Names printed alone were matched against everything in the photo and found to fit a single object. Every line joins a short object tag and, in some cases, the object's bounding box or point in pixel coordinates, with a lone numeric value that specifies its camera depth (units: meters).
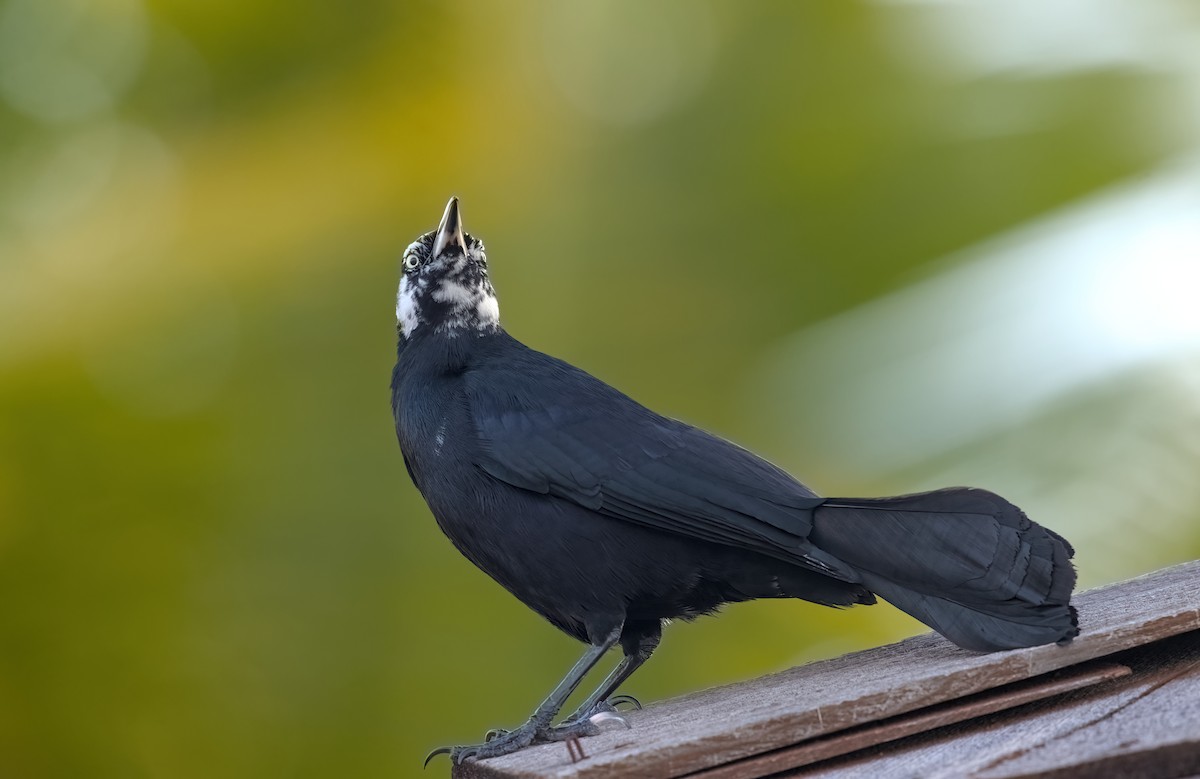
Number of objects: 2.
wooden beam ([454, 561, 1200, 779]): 4.20
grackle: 5.29
